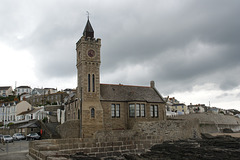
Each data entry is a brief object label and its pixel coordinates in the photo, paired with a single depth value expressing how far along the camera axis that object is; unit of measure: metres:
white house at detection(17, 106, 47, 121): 50.19
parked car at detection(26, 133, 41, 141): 35.06
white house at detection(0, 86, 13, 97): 109.79
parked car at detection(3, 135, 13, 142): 31.66
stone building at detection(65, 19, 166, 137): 32.91
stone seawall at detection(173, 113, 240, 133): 42.72
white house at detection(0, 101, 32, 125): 64.81
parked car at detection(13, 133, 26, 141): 37.03
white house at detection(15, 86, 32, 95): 119.25
